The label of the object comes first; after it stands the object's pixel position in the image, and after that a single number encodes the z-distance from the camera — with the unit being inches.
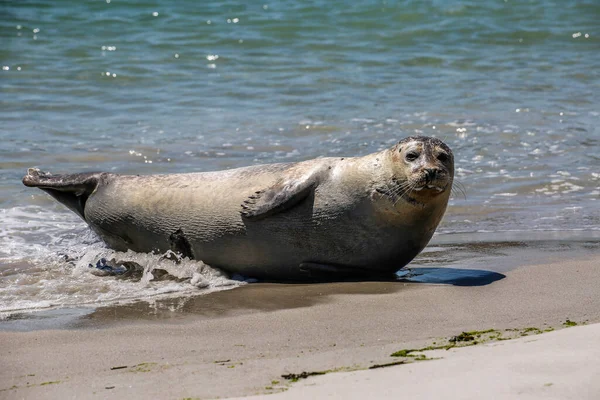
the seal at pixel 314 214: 462.3
